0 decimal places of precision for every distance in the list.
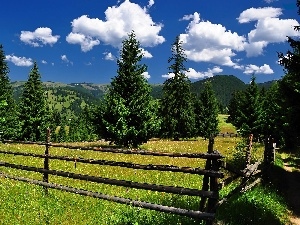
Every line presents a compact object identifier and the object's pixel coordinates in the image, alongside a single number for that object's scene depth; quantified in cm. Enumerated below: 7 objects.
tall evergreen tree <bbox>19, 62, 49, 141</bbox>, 4850
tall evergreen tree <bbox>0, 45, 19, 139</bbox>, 4688
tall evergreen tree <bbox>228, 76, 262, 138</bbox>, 5019
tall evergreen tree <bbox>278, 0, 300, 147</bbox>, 1714
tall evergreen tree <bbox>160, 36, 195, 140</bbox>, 5478
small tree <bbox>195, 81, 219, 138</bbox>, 6906
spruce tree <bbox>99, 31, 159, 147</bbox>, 2930
